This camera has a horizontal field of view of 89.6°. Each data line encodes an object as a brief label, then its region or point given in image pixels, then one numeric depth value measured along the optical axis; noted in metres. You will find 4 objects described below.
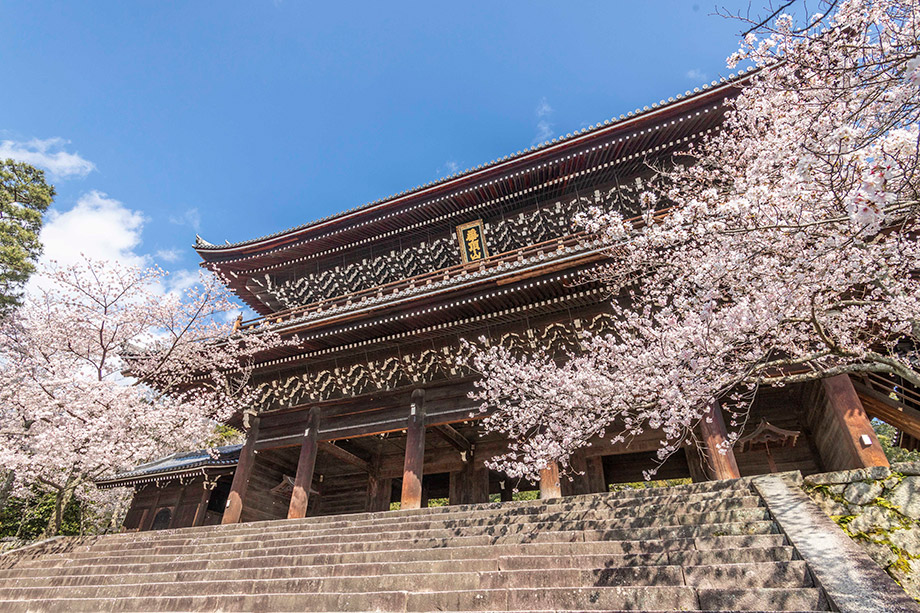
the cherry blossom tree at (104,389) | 10.70
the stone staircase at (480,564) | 3.89
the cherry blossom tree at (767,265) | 4.13
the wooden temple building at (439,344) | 8.64
